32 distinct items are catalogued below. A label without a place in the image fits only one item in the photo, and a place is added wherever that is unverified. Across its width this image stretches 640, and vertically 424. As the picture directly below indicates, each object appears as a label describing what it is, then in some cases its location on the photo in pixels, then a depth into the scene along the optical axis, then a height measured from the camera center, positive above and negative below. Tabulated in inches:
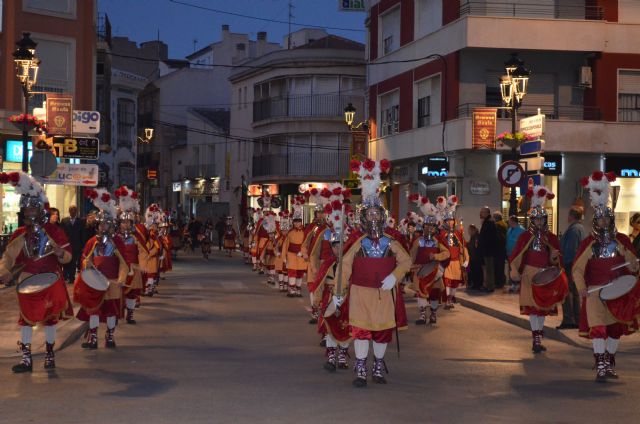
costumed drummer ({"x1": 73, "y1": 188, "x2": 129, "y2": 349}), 540.7 -34.7
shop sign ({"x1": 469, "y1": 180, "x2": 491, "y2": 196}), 1323.8 +31.8
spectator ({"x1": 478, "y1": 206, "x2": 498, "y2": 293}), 973.2 -31.1
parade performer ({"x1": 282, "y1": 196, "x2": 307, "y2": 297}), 969.5 -40.8
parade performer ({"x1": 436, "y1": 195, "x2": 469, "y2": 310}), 793.6 -32.5
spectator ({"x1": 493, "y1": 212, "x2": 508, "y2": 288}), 988.6 -35.2
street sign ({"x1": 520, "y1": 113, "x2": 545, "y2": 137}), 888.9 +75.3
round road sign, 874.8 +33.1
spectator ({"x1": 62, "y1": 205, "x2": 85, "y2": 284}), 1026.7 -29.0
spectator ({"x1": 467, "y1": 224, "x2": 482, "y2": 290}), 992.2 -52.7
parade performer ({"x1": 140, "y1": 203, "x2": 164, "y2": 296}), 935.7 -38.6
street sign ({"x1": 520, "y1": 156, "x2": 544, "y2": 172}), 892.0 +42.4
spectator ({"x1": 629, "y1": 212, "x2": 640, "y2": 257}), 674.2 -10.3
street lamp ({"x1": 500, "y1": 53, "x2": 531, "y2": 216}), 931.5 +112.4
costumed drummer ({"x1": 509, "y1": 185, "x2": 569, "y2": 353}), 561.0 -31.0
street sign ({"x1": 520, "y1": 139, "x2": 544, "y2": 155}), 866.8 +55.3
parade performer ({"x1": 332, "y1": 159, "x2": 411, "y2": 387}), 441.1 -30.5
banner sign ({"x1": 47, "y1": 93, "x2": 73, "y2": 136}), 1032.2 +89.1
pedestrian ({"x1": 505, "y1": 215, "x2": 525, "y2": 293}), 895.5 -15.6
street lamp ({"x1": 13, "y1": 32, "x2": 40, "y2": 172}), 842.8 +117.9
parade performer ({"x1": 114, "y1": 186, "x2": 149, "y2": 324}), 657.6 -21.1
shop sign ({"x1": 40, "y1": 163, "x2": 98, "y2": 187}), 906.7 +27.7
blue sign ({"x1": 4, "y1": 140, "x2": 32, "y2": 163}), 1286.9 +67.3
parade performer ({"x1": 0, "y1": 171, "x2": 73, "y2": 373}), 469.4 -27.1
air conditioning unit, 1300.4 +169.9
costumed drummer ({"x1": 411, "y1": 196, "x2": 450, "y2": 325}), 705.6 -36.8
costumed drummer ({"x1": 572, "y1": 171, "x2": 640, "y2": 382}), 462.6 -32.1
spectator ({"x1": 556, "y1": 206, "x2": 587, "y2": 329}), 603.8 -24.8
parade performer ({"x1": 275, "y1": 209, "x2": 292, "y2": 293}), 1039.6 -42.5
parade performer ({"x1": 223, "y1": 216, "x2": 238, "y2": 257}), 1967.3 -52.8
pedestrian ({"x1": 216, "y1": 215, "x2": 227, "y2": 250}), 2148.3 -38.8
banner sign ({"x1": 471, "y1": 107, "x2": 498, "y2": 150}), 1256.2 +103.3
